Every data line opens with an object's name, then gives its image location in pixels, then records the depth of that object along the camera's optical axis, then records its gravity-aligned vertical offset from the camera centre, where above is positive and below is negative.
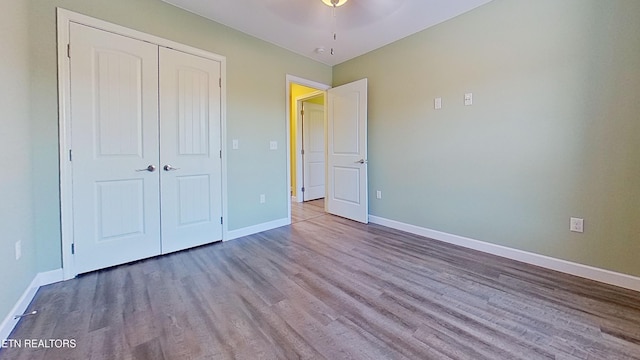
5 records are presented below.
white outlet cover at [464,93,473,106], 2.77 +0.80
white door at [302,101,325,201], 5.54 +0.54
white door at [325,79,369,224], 3.80 +0.36
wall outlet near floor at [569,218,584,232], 2.20 -0.44
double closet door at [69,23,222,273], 2.17 +0.27
